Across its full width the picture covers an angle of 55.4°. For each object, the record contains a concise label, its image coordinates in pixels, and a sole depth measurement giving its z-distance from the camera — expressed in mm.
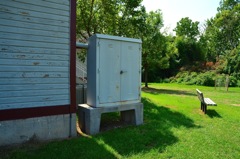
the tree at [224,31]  38594
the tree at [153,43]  20312
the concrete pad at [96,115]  5551
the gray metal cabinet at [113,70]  5691
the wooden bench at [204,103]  8102
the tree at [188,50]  36031
